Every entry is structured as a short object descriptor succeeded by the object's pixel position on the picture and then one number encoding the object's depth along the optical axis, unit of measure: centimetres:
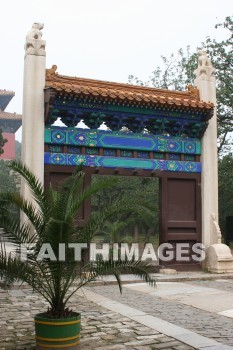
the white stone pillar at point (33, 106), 1183
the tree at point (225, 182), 2042
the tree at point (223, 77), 1997
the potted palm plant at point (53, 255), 517
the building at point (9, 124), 6438
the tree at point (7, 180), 4338
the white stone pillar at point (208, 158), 1362
